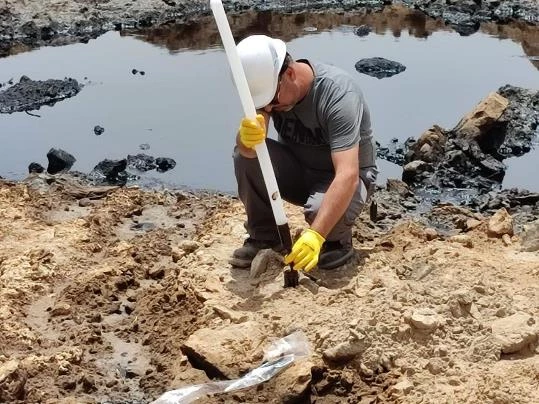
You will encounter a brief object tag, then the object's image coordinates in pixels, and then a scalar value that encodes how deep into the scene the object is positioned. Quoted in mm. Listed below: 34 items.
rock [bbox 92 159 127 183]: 7395
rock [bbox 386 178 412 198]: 6703
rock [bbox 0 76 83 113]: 9516
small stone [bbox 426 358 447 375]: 3630
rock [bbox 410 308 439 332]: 3734
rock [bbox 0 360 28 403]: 3682
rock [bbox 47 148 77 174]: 7575
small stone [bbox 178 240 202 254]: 4984
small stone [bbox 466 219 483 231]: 5498
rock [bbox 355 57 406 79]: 10281
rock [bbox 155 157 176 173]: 7664
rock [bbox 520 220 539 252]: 4691
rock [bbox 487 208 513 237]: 5000
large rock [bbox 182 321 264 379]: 3805
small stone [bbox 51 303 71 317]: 4473
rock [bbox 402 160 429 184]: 7176
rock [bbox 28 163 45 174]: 7474
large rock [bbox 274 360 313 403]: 3613
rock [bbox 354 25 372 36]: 12609
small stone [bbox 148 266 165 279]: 4852
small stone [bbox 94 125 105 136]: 8594
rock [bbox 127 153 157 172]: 7656
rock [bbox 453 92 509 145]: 7629
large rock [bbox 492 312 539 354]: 3650
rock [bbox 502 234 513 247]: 4891
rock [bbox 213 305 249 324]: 4102
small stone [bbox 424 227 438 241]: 5113
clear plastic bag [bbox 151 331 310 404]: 3682
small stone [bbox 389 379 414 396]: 3561
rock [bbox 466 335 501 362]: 3656
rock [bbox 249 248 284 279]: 4465
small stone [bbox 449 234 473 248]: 4812
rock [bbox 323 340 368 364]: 3737
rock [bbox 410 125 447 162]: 7383
